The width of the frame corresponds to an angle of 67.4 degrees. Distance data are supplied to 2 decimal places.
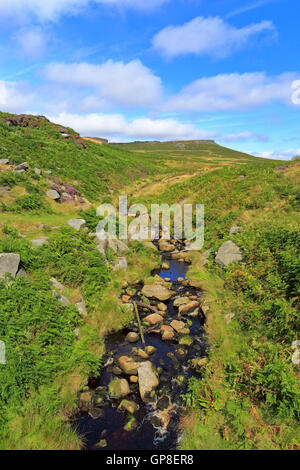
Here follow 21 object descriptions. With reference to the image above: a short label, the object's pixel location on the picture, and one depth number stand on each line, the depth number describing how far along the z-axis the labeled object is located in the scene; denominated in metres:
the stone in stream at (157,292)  13.91
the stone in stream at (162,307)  12.99
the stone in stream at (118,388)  8.10
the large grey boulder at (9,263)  9.97
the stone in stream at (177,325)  11.35
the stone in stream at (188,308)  12.71
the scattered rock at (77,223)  17.30
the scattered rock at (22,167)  23.49
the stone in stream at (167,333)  10.86
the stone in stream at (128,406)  7.58
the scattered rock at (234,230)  18.40
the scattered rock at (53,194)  22.23
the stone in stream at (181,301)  13.31
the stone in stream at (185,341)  10.47
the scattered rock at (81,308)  10.87
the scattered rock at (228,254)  15.55
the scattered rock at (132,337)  10.66
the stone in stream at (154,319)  11.86
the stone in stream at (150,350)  9.99
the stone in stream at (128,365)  8.91
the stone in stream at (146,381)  8.06
